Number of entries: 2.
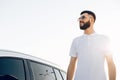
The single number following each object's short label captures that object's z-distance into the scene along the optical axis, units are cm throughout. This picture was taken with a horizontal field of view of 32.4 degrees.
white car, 294
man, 285
